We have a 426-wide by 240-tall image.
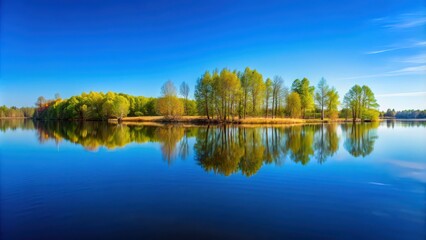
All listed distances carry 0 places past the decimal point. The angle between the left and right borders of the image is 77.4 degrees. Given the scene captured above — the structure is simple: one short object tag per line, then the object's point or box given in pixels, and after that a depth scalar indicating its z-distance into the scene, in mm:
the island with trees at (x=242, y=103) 59312
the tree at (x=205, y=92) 61719
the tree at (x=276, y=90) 67500
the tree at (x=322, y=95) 74750
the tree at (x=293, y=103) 67938
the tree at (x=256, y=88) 59906
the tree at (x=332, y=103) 75688
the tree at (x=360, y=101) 77938
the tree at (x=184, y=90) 74938
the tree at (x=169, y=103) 72625
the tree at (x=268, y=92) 67562
